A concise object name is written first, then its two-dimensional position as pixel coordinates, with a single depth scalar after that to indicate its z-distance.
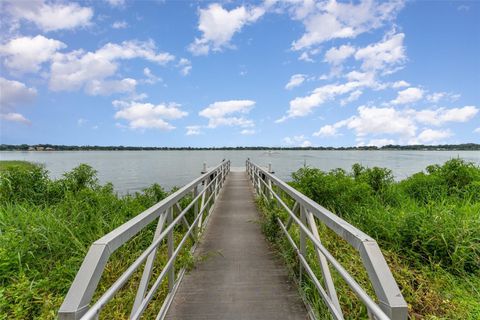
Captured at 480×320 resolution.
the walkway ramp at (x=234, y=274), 1.41
